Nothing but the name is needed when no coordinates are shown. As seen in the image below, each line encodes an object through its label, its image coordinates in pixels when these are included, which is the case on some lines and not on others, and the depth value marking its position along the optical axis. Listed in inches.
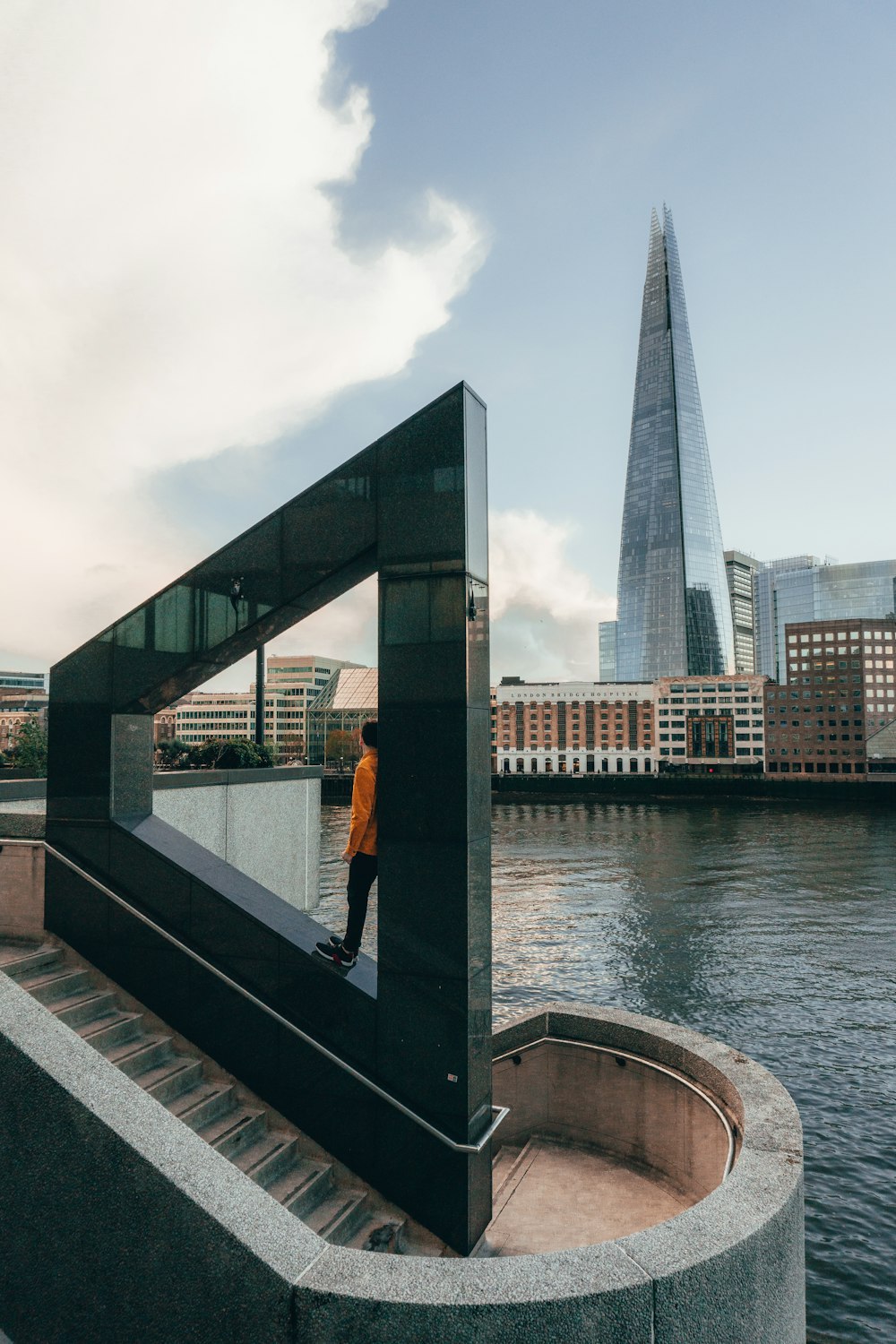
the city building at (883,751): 5319.9
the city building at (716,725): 5940.0
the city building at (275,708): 5954.7
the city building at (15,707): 6336.6
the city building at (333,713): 4913.9
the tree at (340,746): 4724.4
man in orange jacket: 252.2
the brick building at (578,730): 6378.0
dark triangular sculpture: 231.9
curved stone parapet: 140.2
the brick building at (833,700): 5492.1
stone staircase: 227.9
